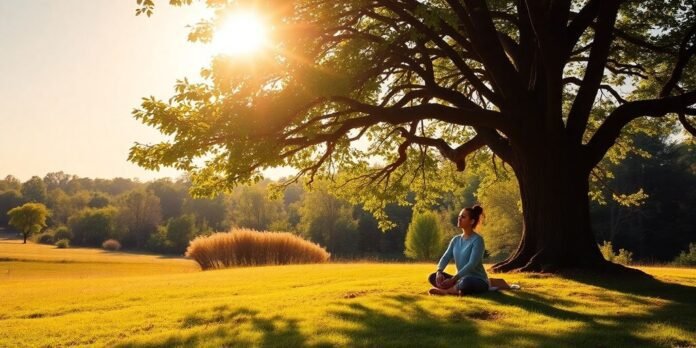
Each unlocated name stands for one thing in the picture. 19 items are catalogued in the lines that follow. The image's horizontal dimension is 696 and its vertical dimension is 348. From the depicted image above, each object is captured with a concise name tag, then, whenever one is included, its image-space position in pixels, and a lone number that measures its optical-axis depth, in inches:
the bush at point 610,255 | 1153.7
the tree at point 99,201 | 5275.6
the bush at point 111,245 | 3646.7
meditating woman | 337.7
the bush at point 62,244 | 3240.7
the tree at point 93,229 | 3974.9
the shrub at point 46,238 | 3899.9
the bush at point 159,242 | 3678.6
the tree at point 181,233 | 3592.5
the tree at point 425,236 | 1998.0
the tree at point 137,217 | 4109.3
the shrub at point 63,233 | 3966.5
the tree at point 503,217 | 1934.1
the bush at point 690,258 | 1529.3
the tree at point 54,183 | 7490.7
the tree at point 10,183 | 6238.2
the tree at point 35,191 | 5423.2
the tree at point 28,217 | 3021.7
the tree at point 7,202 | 5012.3
